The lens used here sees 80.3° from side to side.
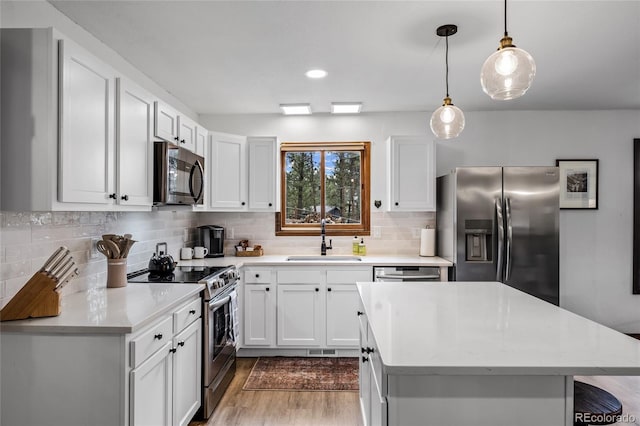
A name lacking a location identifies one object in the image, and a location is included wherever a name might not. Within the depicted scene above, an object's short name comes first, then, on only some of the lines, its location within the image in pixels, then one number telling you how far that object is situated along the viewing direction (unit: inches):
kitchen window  170.9
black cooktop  102.7
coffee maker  156.8
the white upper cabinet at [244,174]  152.3
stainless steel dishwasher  138.2
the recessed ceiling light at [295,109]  151.9
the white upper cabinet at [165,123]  99.2
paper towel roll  155.6
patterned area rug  120.8
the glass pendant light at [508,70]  59.2
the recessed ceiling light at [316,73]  117.3
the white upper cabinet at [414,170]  153.2
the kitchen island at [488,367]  45.2
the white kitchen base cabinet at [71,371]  62.6
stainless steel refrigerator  132.0
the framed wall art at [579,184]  162.4
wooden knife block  64.9
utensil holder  91.8
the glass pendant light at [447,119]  87.0
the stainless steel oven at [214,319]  100.8
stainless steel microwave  98.4
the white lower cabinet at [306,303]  141.7
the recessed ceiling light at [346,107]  149.1
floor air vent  144.6
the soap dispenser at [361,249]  162.1
